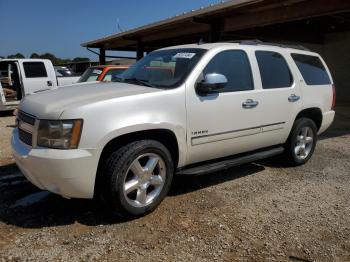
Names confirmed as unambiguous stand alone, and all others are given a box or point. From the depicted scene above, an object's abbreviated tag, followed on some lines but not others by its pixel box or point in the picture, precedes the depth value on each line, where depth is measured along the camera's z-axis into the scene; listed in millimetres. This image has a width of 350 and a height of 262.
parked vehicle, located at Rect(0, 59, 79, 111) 12125
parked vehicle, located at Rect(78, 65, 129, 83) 9859
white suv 3354
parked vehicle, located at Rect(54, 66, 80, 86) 14762
